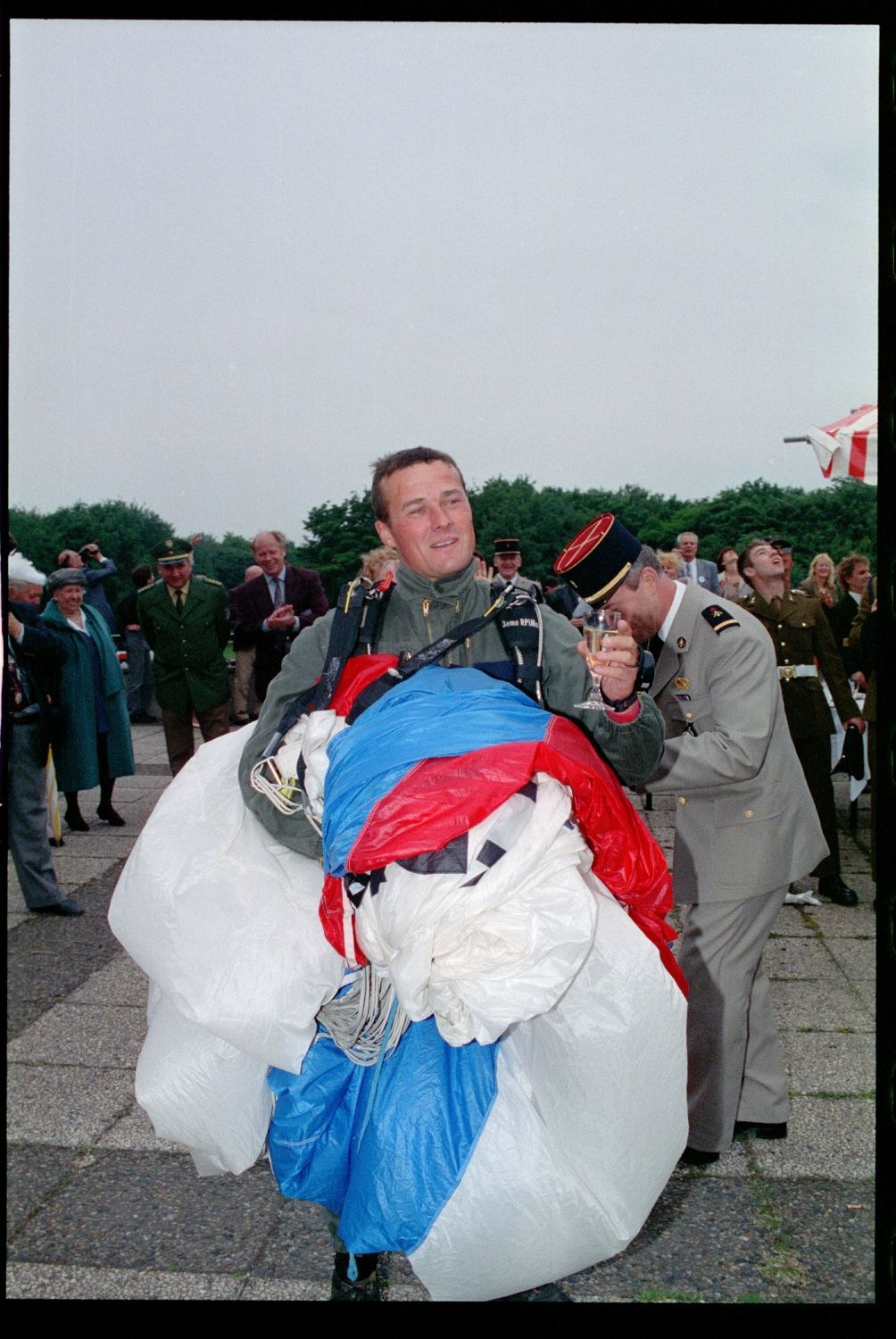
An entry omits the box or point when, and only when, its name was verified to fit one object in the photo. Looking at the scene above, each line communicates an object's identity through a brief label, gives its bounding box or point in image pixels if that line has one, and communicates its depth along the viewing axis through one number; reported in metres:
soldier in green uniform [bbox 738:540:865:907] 5.90
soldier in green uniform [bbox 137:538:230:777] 7.95
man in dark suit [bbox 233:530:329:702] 9.42
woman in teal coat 7.43
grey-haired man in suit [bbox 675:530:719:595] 12.02
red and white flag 6.72
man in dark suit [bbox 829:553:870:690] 8.79
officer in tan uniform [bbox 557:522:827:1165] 3.13
